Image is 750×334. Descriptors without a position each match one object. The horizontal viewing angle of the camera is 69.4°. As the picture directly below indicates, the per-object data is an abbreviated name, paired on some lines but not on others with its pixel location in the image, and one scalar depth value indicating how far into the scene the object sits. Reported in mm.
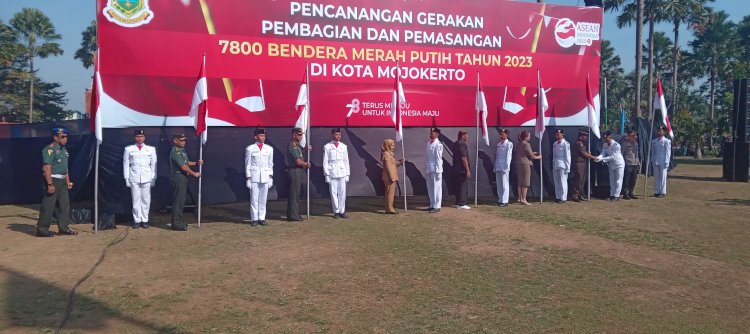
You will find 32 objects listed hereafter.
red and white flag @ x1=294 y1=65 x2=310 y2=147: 9219
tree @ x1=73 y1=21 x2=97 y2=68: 49062
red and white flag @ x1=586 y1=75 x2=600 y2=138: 11516
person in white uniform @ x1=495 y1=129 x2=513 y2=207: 11078
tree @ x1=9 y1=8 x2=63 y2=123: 43312
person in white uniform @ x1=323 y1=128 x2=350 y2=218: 9688
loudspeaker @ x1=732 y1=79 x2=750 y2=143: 16828
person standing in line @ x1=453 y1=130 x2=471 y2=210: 10633
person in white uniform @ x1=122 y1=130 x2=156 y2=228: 8633
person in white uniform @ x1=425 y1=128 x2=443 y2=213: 10383
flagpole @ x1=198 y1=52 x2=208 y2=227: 8620
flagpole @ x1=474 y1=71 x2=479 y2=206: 11112
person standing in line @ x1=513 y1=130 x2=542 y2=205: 11289
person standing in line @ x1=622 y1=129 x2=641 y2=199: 12727
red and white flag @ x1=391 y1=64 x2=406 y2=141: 9695
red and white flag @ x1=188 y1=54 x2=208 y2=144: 8445
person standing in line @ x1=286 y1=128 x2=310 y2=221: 9445
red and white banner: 8688
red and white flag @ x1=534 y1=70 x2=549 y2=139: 10984
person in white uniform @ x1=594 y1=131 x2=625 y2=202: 12422
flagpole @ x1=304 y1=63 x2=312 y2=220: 9305
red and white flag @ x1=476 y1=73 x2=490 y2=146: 10570
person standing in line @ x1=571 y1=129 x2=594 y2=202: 12039
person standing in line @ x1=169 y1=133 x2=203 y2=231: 8750
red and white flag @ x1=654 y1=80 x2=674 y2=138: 12289
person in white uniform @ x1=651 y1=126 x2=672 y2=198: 13164
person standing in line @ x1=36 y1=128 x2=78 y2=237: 8141
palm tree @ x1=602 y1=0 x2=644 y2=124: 23328
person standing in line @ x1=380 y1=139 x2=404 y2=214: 10039
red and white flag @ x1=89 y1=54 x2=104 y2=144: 8164
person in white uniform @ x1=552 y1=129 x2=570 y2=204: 11680
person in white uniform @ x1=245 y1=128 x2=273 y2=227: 9102
